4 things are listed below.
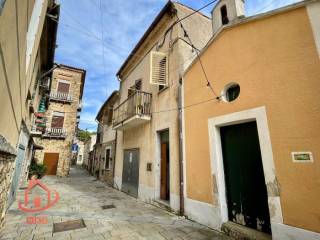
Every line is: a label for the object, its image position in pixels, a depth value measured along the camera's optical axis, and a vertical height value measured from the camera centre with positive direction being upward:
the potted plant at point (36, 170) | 13.50 -0.44
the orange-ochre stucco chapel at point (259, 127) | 3.25 +0.83
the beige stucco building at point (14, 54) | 1.76 +1.30
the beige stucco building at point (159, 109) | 6.80 +2.40
